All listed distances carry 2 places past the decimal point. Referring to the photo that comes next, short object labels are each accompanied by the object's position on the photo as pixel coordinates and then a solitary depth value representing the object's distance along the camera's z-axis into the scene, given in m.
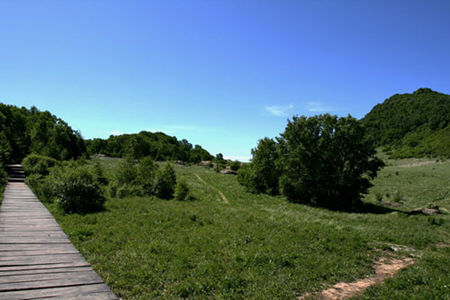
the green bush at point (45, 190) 16.80
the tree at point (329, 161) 27.75
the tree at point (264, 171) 38.69
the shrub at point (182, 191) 25.80
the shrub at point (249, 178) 38.94
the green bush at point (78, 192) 14.46
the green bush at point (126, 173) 27.31
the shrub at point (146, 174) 27.56
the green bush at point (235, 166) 74.44
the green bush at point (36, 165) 25.17
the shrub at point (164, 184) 26.94
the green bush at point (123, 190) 23.11
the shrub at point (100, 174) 28.28
